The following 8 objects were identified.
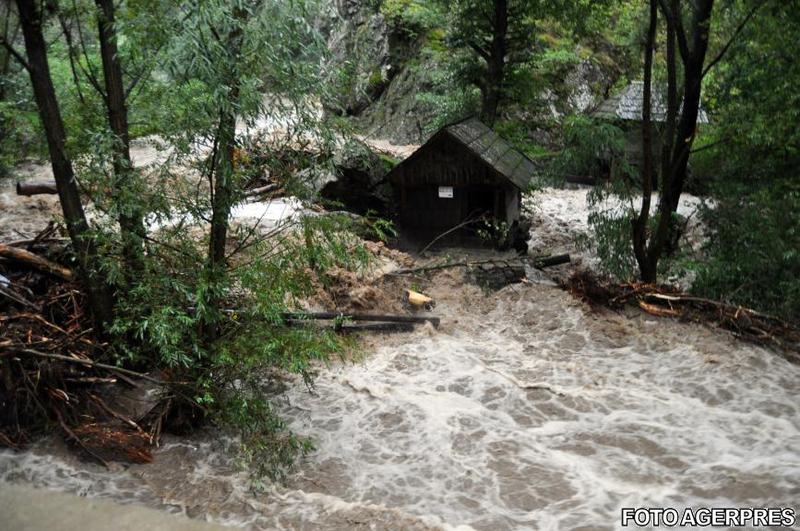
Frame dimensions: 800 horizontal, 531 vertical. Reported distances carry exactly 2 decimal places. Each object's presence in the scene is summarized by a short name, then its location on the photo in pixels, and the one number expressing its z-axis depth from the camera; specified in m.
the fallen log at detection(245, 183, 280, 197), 11.67
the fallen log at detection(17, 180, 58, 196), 12.16
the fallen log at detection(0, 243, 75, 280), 7.30
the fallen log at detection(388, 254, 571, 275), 9.77
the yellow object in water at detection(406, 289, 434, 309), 9.52
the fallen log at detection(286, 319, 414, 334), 8.83
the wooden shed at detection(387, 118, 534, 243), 11.22
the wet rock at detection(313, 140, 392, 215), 12.48
